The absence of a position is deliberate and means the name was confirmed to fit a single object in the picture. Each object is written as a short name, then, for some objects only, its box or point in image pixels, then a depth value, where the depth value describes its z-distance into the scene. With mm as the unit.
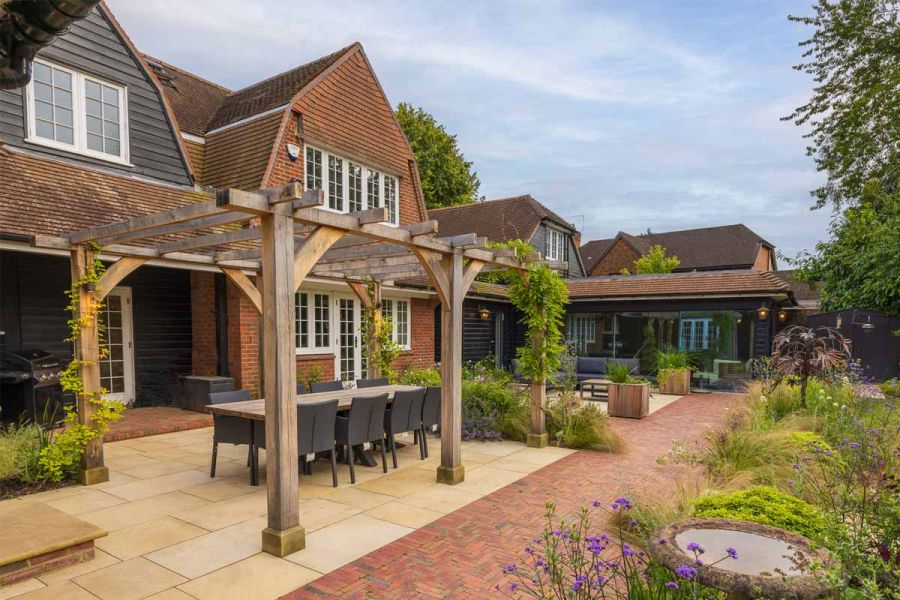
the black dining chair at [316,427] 4980
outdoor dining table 5230
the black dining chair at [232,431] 5336
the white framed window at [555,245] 21328
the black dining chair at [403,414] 6109
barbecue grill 6907
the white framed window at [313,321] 10602
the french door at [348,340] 11500
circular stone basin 2188
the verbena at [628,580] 2143
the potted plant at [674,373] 13133
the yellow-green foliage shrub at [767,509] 2975
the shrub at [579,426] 7059
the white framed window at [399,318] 12820
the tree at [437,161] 22859
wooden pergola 3711
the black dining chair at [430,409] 6551
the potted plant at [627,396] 9547
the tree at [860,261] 10758
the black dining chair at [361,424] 5508
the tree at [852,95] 14641
